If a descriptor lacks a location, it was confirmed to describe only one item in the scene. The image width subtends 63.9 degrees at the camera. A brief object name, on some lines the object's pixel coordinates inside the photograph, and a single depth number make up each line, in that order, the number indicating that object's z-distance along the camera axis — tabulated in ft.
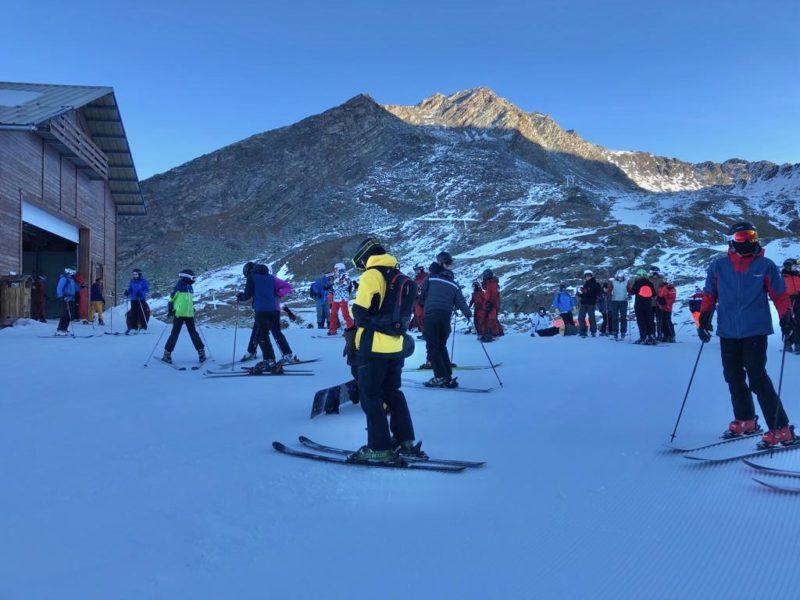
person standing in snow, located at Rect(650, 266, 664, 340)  49.12
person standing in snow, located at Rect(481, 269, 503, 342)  53.42
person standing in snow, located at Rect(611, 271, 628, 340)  53.26
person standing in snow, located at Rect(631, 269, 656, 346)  48.08
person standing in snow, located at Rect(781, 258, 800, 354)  36.47
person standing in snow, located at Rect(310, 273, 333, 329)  65.16
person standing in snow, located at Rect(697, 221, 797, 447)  16.34
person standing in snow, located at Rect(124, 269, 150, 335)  54.24
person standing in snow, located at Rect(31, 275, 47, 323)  63.36
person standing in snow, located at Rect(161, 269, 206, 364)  36.50
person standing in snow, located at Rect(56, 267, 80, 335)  51.26
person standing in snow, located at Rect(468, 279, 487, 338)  55.52
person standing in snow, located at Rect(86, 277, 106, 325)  65.72
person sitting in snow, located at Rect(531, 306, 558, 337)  64.85
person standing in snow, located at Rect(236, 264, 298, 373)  33.14
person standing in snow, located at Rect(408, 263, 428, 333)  54.24
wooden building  61.46
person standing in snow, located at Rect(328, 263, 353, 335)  52.71
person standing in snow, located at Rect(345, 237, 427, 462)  15.40
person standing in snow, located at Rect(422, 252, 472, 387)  27.86
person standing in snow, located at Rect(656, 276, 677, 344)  49.73
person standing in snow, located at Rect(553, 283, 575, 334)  59.93
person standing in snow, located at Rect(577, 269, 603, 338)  56.75
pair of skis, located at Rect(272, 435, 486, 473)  14.69
